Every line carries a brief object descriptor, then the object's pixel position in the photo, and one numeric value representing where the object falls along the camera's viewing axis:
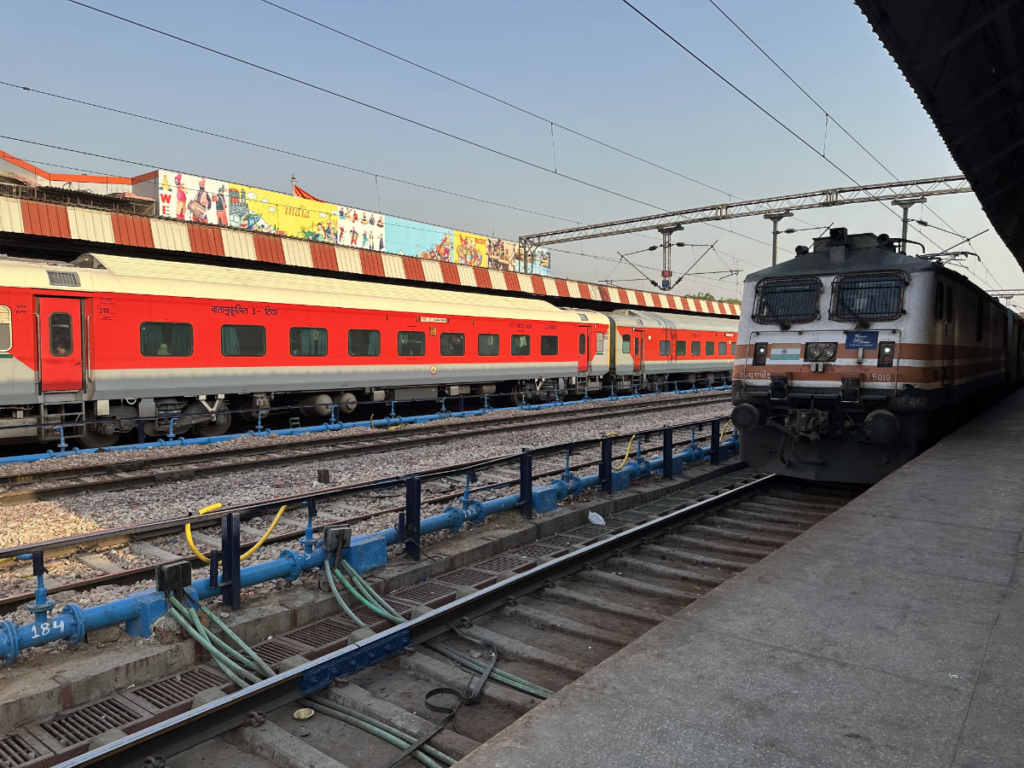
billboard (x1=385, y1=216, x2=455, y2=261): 74.62
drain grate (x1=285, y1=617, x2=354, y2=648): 4.82
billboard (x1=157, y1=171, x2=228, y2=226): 55.09
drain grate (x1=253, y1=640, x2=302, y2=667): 4.57
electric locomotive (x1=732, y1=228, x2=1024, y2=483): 9.34
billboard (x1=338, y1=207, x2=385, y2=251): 69.44
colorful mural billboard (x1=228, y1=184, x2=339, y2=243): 61.16
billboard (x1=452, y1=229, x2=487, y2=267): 79.75
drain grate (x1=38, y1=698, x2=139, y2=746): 3.69
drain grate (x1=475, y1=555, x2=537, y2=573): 6.28
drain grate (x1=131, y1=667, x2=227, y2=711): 4.08
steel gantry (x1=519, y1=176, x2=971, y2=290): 29.05
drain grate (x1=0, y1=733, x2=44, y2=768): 3.43
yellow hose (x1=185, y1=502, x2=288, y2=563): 5.12
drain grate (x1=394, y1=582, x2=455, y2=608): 5.46
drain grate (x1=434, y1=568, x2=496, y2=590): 5.90
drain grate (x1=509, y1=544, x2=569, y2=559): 6.78
